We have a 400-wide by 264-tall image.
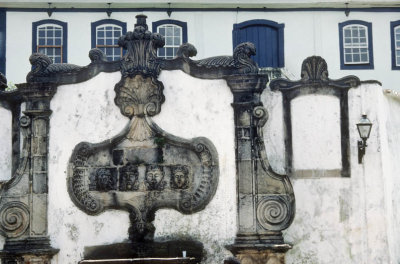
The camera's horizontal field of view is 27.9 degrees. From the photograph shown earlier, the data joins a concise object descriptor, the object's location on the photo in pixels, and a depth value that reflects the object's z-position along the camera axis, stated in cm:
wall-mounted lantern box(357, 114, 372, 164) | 1391
